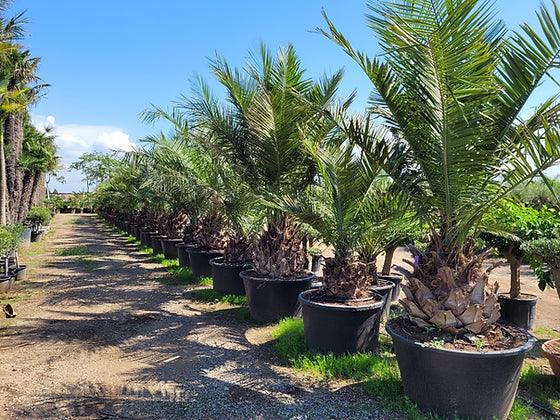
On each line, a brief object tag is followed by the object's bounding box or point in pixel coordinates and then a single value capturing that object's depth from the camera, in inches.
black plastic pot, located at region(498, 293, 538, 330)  237.9
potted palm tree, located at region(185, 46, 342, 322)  215.0
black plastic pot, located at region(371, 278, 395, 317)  226.6
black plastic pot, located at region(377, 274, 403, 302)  276.9
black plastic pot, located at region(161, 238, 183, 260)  495.0
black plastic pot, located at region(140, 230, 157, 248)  630.5
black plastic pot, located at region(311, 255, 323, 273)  410.5
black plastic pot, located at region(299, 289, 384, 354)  174.6
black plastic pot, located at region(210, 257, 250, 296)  289.3
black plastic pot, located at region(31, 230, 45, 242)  727.1
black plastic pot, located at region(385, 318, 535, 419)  119.7
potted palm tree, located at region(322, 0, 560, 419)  113.4
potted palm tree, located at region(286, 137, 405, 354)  175.2
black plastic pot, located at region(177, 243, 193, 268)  412.8
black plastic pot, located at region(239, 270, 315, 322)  230.4
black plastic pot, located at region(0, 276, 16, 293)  302.1
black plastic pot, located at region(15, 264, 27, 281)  351.6
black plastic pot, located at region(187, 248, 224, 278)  362.6
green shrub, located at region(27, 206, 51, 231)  741.9
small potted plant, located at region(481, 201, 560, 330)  213.3
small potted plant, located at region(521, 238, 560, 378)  158.6
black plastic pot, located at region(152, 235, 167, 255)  559.2
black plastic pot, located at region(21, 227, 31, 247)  612.1
